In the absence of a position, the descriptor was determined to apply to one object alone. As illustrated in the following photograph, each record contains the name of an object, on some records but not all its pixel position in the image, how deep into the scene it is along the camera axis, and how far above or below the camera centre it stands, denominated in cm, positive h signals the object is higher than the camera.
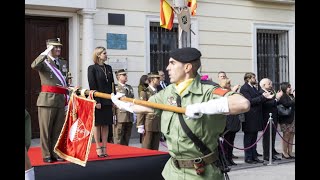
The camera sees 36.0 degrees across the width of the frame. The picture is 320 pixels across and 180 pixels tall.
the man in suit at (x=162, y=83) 1105 -6
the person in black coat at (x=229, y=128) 927 -91
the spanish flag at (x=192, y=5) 1044 +162
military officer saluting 659 -25
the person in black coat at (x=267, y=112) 977 -66
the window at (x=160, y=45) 1376 +101
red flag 578 -61
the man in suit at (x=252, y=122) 952 -82
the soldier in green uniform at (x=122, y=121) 964 -81
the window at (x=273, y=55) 1570 +79
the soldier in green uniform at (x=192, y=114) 370 -26
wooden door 1193 +85
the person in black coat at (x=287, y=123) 1019 -90
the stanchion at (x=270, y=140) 949 -119
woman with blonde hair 718 -11
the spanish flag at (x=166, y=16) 995 +131
